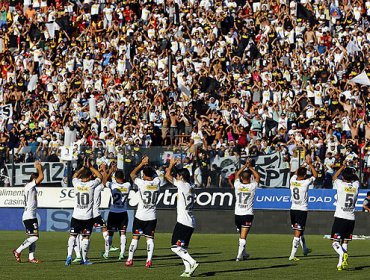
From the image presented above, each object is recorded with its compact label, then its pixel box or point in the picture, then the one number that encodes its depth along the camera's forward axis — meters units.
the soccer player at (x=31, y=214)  27.22
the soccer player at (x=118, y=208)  29.03
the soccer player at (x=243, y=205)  27.66
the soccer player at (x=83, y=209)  26.06
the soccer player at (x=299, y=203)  28.16
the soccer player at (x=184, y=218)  23.58
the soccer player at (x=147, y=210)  25.52
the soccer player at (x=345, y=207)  25.48
